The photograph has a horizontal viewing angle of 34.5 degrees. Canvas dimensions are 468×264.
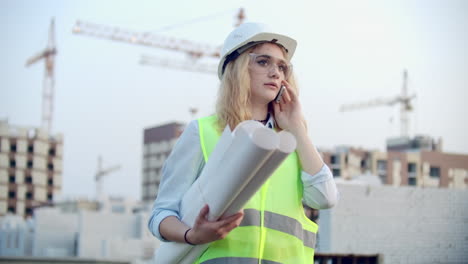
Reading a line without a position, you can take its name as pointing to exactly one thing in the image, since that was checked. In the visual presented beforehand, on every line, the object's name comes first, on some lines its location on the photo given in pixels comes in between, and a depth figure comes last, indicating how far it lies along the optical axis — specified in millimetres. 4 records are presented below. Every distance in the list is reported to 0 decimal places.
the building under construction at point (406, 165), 102125
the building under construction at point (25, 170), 109938
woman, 2611
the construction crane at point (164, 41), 80519
